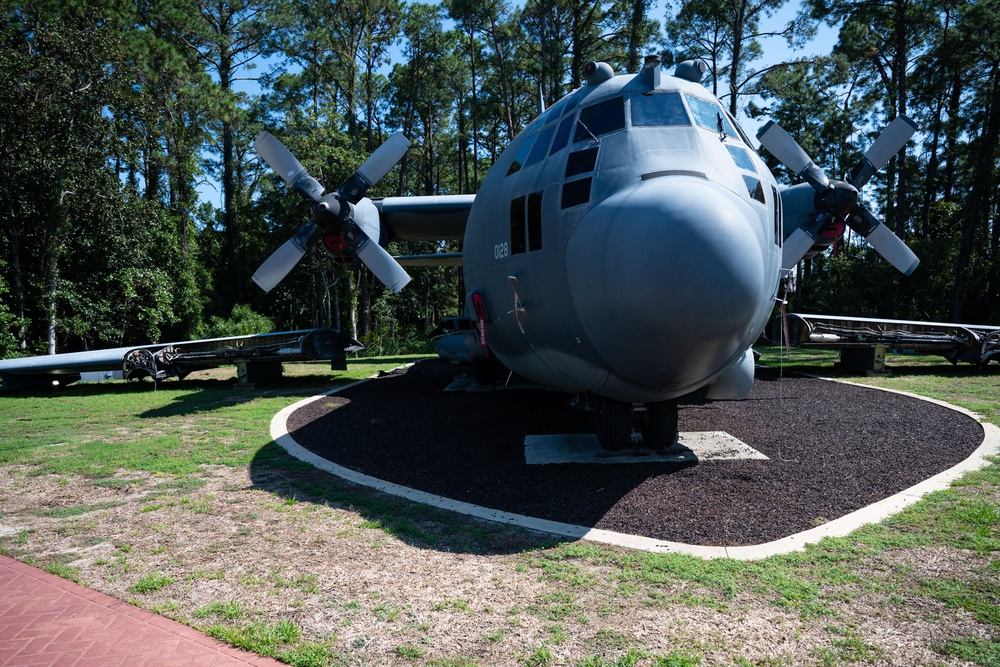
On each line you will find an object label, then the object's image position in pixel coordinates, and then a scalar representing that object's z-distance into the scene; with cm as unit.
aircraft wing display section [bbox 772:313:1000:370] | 1540
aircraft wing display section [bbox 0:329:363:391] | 1540
